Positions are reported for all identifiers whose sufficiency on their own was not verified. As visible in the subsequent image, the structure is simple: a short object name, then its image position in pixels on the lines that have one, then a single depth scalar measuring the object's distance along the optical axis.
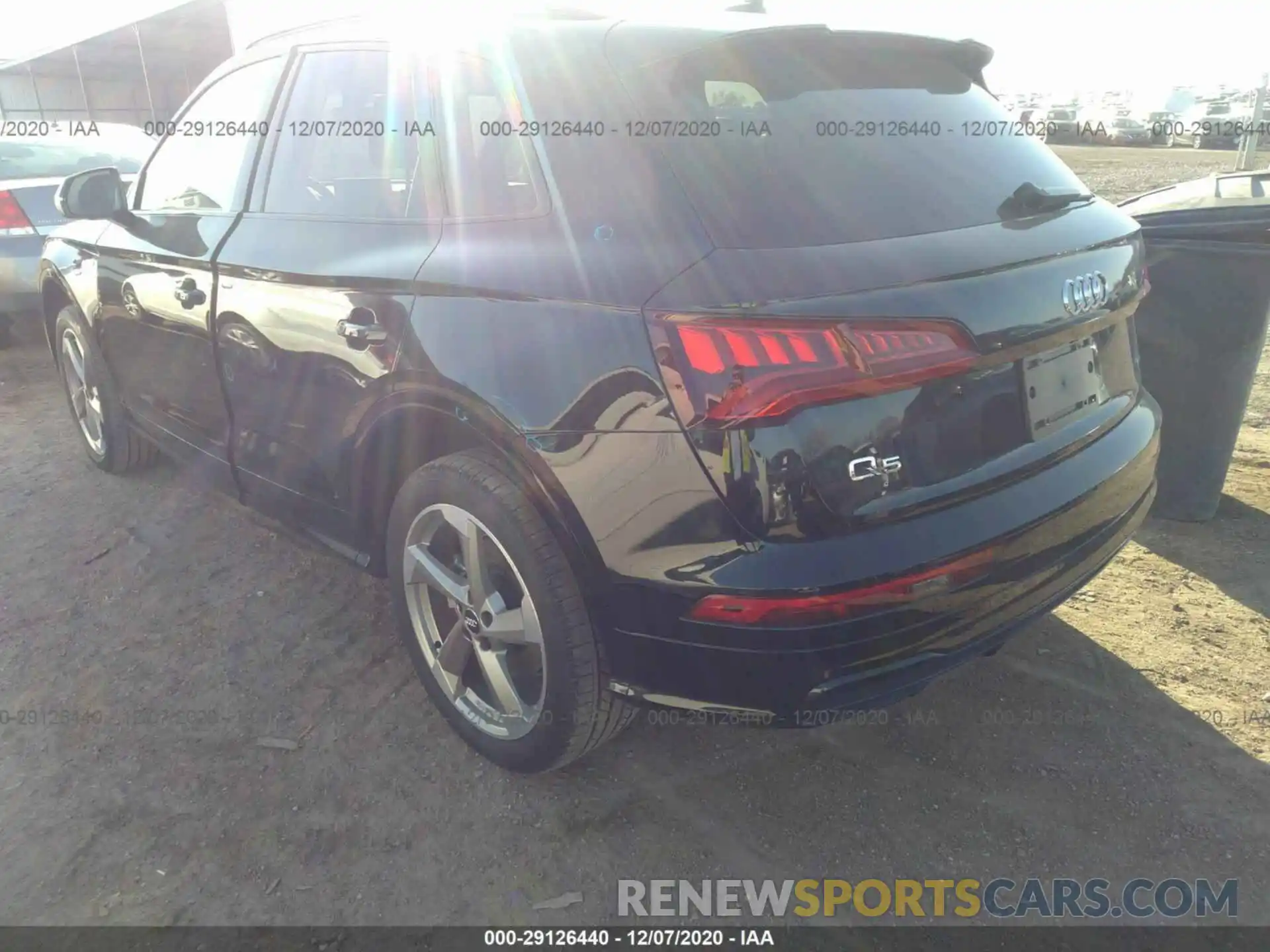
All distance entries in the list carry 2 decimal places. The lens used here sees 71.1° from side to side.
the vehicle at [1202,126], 24.09
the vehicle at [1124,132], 29.95
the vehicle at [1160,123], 28.44
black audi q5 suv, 1.66
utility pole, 10.70
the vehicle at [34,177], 6.11
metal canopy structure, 20.66
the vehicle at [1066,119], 31.12
